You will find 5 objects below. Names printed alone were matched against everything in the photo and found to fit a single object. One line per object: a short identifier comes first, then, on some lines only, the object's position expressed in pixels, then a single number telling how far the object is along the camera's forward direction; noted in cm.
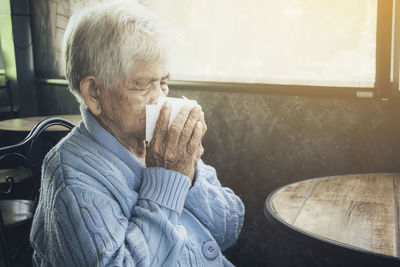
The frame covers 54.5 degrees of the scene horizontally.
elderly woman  98
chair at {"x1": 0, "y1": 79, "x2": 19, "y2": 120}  485
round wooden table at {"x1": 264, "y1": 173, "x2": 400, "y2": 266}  113
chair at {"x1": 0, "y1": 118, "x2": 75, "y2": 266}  171
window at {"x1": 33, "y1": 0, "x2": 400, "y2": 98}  223
